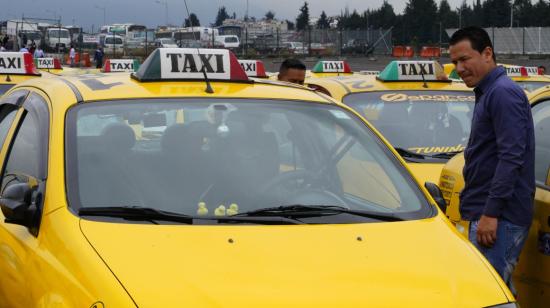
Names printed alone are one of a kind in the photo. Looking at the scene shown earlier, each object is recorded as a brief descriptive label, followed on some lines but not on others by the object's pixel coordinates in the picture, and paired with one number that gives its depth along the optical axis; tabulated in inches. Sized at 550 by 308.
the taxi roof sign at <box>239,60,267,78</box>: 473.3
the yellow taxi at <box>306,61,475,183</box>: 283.3
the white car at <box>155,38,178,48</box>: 2285.7
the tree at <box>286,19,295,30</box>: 5300.2
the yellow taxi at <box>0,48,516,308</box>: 120.3
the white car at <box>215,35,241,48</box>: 2342.3
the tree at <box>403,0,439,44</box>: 3104.3
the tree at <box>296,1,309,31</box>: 4726.9
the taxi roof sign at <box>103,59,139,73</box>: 581.9
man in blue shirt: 172.1
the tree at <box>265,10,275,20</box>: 6171.3
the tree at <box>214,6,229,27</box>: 5507.9
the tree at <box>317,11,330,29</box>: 5064.0
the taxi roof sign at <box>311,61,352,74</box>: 578.9
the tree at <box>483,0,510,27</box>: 3868.1
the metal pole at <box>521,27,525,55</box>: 1925.4
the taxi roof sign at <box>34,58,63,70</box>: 630.0
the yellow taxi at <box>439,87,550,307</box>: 178.5
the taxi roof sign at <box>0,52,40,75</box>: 424.5
